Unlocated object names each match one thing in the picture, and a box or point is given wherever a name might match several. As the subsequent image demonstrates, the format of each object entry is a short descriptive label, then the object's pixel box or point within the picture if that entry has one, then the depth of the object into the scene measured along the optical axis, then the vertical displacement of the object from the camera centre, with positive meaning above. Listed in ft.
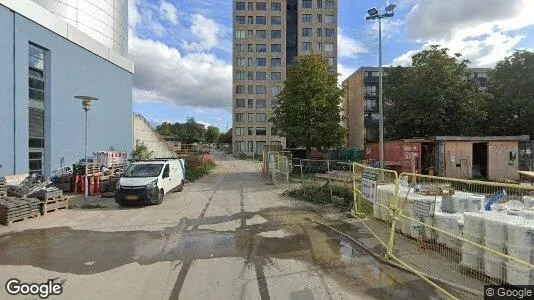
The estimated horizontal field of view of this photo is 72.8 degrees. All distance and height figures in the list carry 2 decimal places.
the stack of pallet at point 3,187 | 41.21 -4.53
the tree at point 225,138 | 397.43 +11.97
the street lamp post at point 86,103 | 48.24 +6.07
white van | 45.85 -4.53
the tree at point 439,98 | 101.09 +14.62
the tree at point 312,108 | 90.79 +10.44
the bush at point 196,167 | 86.28 -5.22
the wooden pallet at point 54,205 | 40.34 -6.64
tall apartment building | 250.37 +69.33
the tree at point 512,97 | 101.91 +15.32
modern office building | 54.65 +12.90
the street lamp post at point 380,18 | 60.94 +22.63
